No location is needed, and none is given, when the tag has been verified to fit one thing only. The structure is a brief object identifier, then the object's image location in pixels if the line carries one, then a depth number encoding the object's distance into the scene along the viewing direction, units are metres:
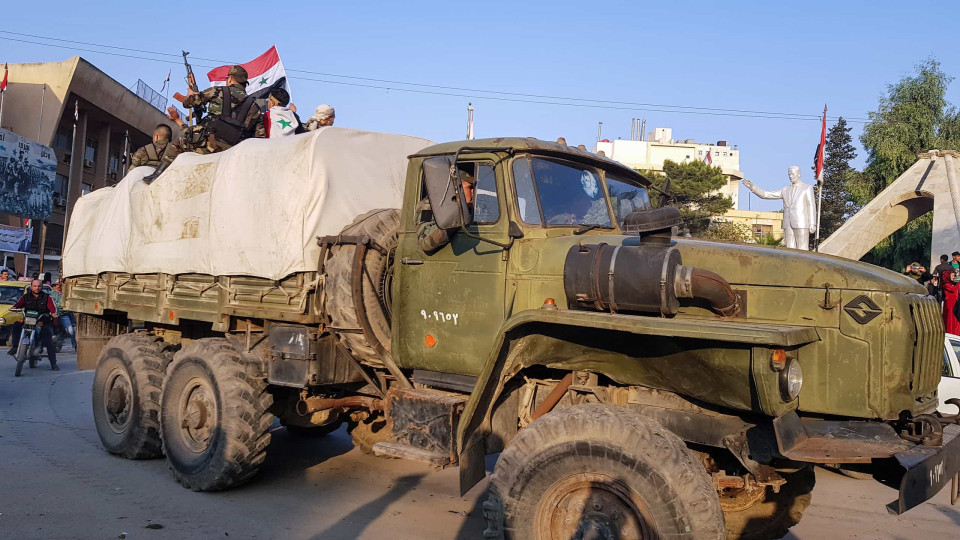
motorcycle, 13.22
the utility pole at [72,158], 34.32
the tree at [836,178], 49.62
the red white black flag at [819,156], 11.11
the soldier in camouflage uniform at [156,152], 8.46
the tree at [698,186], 37.19
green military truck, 3.63
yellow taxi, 17.16
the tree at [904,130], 30.25
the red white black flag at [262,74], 12.23
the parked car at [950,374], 7.40
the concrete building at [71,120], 32.22
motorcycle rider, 13.98
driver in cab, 4.94
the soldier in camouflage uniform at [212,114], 8.37
